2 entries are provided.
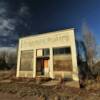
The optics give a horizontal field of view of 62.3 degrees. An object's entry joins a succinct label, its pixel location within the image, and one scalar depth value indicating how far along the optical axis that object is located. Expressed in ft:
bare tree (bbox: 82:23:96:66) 61.23
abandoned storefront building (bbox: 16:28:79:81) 32.72
